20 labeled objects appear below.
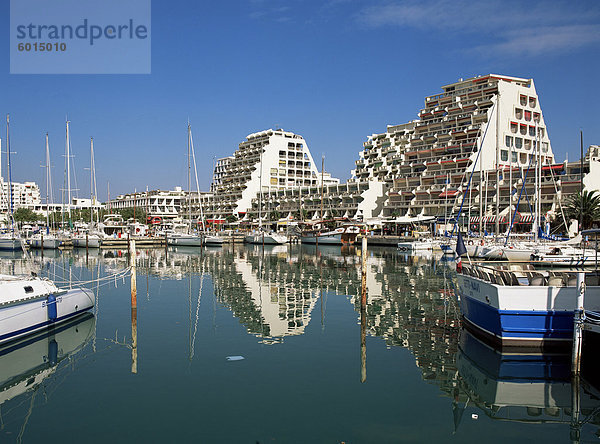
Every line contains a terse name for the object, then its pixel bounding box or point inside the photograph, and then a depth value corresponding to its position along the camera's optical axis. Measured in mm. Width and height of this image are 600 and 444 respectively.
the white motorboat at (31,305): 16203
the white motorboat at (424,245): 61625
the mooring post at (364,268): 19172
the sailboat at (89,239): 71562
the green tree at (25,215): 137000
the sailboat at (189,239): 76000
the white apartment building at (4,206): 184988
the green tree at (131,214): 144638
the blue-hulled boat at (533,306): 14344
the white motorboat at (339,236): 80125
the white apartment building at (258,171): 146488
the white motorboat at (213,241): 80250
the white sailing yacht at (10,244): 64375
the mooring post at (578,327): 12586
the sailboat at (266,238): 84188
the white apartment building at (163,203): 184500
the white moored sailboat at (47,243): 69750
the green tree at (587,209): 63125
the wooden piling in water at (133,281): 17989
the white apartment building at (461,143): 93875
